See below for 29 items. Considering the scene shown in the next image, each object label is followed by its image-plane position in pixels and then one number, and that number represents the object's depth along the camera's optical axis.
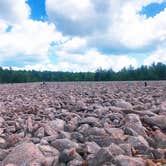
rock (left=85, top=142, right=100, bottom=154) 2.47
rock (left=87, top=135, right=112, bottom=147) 2.60
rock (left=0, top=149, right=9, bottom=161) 2.56
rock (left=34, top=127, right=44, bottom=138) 2.99
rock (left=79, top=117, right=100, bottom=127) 3.20
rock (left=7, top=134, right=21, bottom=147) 2.92
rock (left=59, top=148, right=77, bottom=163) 2.35
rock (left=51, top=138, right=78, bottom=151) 2.58
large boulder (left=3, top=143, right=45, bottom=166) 2.34
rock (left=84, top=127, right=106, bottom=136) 2.78
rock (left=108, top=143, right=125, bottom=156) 2.30
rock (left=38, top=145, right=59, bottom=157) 2.51
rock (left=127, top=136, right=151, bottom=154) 2.51
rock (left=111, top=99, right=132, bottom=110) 4.21
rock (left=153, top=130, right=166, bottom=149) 2.65
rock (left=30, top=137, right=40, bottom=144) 2.84
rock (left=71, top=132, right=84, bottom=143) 2.80
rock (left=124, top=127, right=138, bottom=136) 2.83
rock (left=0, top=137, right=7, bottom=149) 2.90
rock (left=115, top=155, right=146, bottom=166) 2.10
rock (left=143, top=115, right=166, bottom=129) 3.14
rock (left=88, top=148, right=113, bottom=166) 2.20
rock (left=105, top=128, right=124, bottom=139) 2.69
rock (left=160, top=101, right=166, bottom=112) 3.78
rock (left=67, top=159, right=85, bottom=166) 2.27
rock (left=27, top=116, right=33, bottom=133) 3.26
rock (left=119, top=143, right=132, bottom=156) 2.37
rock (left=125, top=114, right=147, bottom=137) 2.89
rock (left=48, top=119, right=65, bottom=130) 3.32
